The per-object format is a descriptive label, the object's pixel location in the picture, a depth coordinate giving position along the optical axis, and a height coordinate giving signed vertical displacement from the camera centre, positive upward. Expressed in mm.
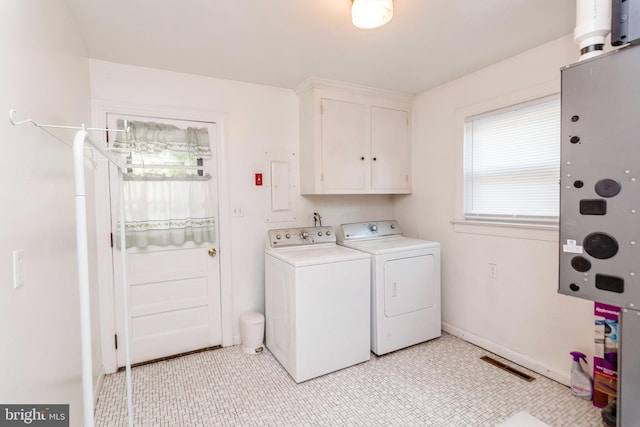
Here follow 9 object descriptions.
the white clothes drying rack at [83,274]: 975 -214
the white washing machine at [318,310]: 2346 -841
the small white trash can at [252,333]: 2785 -1154
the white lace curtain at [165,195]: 2521 +85
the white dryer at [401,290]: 2672 -786
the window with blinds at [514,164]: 2289 +291
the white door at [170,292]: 2557 -752
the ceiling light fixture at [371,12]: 1646 +1016
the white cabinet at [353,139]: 2936 +626
